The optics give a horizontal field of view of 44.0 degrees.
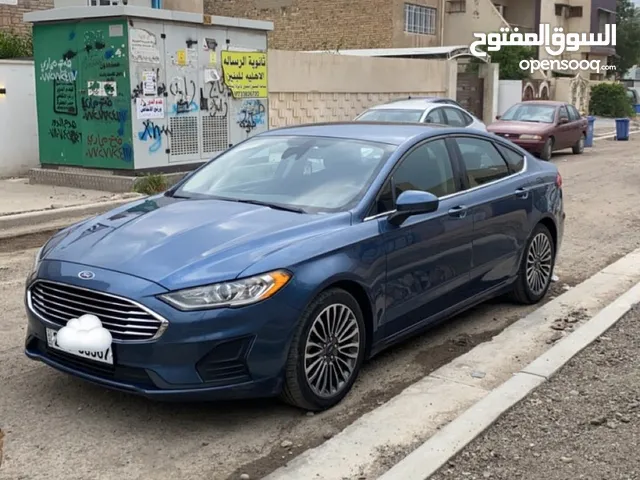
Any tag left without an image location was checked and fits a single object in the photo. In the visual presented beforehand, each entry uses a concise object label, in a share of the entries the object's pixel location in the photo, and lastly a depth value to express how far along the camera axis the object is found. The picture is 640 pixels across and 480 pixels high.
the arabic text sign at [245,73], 14.77
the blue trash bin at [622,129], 29.19
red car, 20.25
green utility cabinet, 13.00
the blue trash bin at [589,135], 25.23
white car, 16.62
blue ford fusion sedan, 3.93
